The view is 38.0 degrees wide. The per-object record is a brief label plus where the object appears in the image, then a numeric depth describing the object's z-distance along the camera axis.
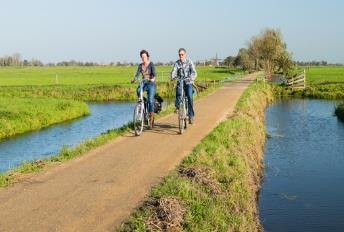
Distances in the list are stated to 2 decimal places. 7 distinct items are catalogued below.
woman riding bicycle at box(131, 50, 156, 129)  14.56
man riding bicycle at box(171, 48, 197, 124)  15.16
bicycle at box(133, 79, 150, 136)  14.52
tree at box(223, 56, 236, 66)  163.60
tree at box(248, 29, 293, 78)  64.12
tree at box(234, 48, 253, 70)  119.47
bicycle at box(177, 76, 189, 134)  14.91
